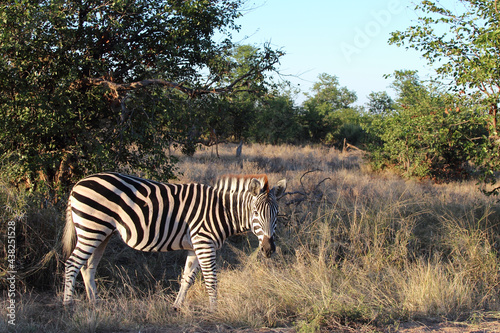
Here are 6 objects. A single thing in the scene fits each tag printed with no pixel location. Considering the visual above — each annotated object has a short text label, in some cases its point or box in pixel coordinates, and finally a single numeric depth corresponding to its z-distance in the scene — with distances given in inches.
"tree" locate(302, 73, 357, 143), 2143.1
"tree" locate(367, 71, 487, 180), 1109.7
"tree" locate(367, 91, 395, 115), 2974.9
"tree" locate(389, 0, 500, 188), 510.9
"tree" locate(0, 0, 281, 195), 505.0
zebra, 406.6
